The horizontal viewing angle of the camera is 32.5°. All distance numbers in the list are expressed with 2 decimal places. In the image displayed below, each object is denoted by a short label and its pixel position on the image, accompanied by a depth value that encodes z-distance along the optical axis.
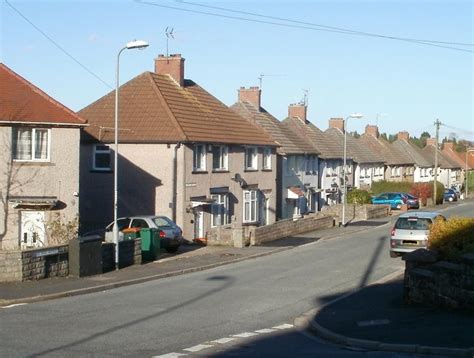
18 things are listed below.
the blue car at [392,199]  65.75
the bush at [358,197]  60.64
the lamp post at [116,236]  25.16
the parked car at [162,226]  30.83
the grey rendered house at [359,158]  72.75
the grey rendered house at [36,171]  28.44
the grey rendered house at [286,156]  53.38
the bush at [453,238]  18.00
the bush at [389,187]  74.94
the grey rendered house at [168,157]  37.06
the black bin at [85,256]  22.95
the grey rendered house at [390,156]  84.38
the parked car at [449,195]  82.56
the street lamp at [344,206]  46.91
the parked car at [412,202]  66.44
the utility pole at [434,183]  73.06
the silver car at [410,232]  29.27
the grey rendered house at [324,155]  62.97
